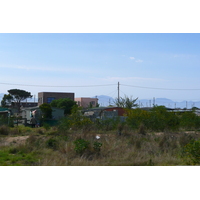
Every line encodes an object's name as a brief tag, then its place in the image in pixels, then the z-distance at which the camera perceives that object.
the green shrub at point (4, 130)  18.42
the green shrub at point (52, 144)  12.24
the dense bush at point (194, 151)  9.12
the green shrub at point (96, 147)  10.75
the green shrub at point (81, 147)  10.45
